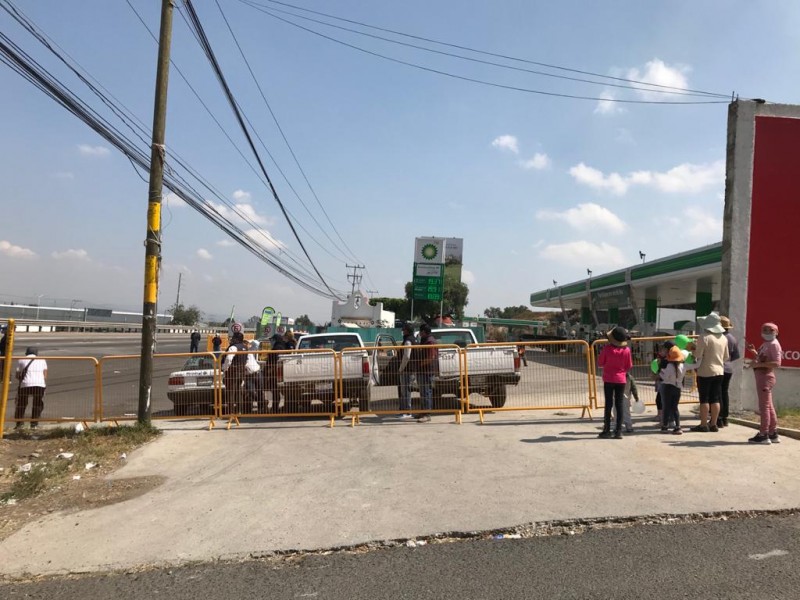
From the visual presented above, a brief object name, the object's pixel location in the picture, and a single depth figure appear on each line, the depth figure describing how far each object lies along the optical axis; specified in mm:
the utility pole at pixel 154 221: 8594
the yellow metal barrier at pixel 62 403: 9367
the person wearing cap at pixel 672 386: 7711
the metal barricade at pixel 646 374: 10117
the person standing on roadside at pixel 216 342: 19059
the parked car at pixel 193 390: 9953
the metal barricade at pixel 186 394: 9719
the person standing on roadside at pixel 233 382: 9609
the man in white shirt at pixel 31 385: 9353
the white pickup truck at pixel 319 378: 9492
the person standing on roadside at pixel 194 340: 21731
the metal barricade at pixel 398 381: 9453
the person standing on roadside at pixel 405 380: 9539
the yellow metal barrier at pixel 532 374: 9438
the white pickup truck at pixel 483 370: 9500
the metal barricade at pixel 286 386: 9492
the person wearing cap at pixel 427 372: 9438
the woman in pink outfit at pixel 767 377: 6957
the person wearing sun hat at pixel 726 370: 7875
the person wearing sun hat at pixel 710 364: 7441
